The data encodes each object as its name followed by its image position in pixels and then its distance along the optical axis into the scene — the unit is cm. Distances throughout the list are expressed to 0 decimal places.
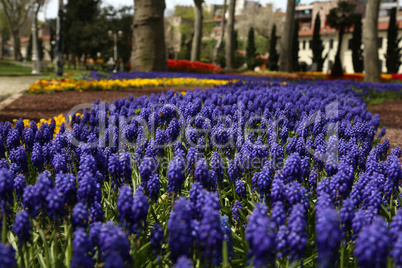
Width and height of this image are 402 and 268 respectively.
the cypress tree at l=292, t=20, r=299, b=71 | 4984
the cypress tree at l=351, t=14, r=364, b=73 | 4559
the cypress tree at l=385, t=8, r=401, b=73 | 4212
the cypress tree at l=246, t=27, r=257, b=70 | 5600
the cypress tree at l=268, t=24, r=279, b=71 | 4812
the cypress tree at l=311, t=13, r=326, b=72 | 5139
